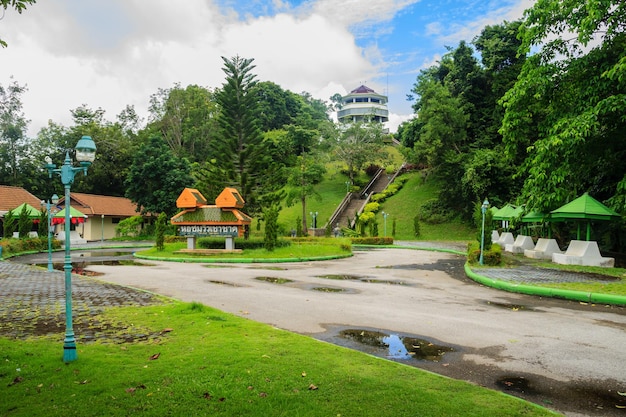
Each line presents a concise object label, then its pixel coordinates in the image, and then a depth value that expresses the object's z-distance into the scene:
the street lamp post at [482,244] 14.62
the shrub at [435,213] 34.56
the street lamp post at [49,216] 13.99
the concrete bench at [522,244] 19.80
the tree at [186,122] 46.84
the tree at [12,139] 40.16
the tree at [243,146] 25.12
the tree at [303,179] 33.14
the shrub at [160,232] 20.76
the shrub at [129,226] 35.56
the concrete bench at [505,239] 22.31
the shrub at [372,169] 49.97
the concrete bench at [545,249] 16.95
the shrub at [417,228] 32.72
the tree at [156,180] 34.22
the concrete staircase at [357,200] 38.81
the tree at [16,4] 4.33
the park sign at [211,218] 20.44
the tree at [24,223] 25.00
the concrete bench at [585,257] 14.45
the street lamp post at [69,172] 4.61
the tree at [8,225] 25.60
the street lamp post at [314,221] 36.58
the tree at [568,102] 13.28
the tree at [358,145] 44.00
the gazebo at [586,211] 14.27
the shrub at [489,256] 14.53
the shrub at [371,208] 38.68
